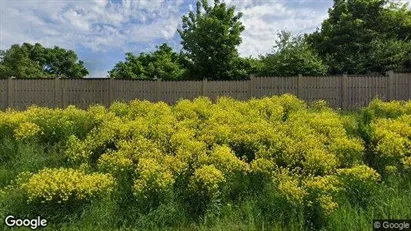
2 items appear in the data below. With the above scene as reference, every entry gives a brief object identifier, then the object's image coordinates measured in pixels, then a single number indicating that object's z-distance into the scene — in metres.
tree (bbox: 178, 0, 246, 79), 15.52
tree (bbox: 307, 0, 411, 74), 15.77
